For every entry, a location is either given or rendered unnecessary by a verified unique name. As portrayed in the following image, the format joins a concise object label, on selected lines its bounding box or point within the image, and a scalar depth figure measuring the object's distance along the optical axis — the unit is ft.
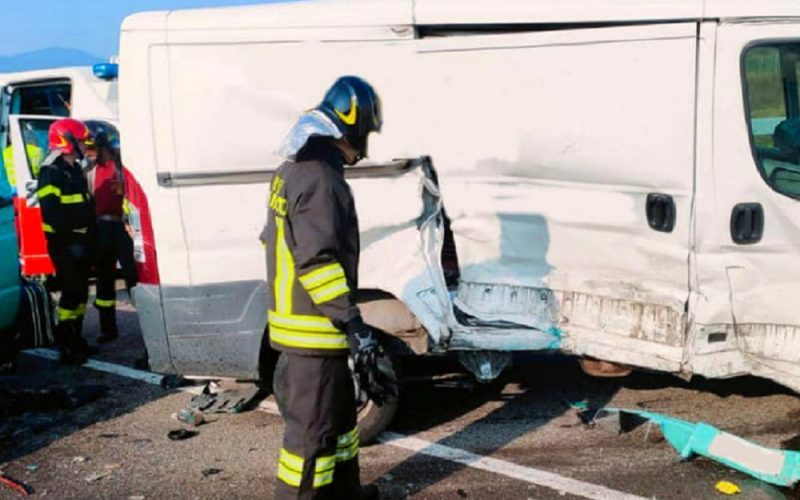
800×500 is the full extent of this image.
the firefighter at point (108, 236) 23.41
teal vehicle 17.92
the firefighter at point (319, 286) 10.61
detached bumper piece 13.12
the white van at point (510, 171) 13.56
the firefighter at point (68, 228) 21.89
